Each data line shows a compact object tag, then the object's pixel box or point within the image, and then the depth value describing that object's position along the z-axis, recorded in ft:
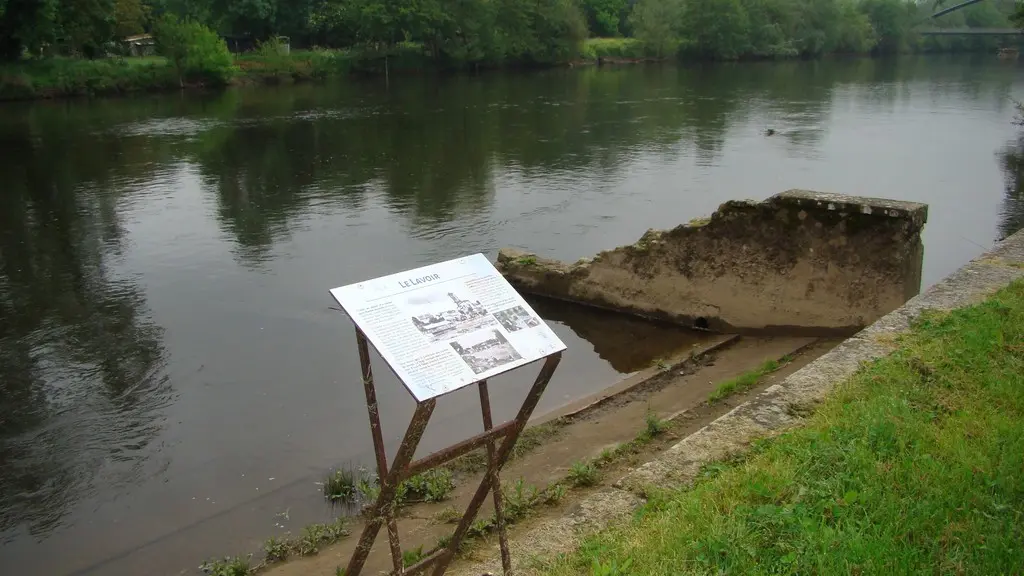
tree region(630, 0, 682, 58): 255.29
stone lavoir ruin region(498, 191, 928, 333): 32.99
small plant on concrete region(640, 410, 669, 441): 25.41
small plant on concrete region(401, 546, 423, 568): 19.53
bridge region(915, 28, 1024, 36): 295.28
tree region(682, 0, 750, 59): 253.65
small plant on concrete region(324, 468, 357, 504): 26.02
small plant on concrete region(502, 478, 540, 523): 20.57
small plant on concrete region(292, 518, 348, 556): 22.52
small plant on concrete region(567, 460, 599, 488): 22.38
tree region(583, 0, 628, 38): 294.66
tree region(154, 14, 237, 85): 166.91
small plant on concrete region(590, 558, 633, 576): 13.24
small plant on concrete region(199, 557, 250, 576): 21.50
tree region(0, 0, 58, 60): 141.69
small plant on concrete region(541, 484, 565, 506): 21.16
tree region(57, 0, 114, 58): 150.61
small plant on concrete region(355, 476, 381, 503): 25.41
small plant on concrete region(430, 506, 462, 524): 22.39
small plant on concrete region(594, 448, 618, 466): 23.70
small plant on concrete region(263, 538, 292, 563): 22.27
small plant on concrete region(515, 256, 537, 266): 44.69
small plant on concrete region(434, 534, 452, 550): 19.58
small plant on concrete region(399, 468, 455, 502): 24.04
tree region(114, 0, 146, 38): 187.11
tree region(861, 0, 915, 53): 288.10
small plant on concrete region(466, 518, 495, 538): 19.75
